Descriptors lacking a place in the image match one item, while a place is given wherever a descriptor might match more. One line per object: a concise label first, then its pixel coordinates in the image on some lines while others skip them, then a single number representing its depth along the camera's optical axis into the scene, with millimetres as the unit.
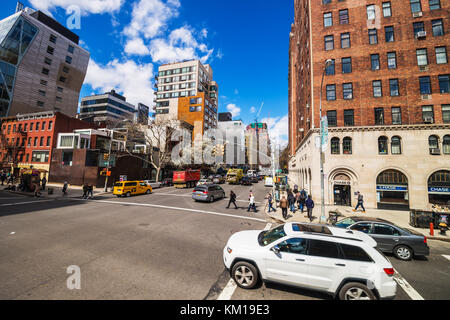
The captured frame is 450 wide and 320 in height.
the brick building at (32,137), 34219
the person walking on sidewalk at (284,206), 13469
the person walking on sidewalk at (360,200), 16422
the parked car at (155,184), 31088
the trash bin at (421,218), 11555
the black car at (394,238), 7258
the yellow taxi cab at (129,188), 21812
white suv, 4309
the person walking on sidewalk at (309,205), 13620
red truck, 32062
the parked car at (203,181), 36269
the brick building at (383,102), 17797
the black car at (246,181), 37531
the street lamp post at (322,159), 12695
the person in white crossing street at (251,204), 15555
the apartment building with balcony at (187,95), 70812
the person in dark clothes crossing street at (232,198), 16609
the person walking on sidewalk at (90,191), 20156
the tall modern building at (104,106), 75562
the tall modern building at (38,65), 45594
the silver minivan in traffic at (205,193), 18516
